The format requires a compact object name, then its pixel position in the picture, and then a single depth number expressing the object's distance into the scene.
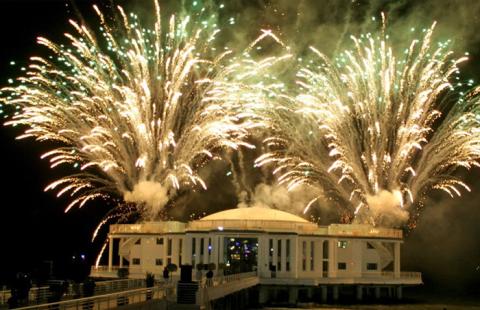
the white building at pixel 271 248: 75.62
